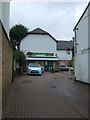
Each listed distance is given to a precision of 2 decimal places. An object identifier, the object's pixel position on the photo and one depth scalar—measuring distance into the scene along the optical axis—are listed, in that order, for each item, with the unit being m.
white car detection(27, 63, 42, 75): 12.35
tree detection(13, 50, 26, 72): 12.61
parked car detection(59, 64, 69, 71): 19.63
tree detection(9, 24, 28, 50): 22.43
